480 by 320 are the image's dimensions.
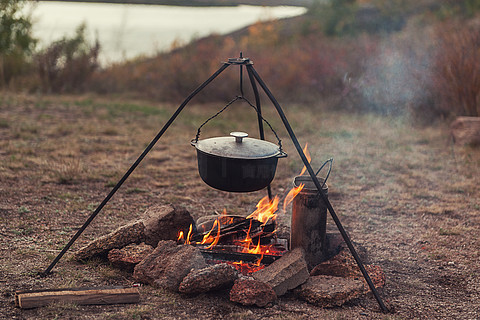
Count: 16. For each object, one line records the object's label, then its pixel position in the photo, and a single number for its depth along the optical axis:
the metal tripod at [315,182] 3.38
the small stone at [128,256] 3.70
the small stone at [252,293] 3.26
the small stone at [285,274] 3.40
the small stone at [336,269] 3.76
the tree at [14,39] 12.09
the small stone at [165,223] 4.08
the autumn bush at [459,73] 8.58
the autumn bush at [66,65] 11.86
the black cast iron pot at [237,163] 3.45
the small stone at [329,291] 3.36
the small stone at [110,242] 3.86
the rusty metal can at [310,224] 3.81
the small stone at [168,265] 3.42
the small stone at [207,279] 3.26
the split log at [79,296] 3.10
